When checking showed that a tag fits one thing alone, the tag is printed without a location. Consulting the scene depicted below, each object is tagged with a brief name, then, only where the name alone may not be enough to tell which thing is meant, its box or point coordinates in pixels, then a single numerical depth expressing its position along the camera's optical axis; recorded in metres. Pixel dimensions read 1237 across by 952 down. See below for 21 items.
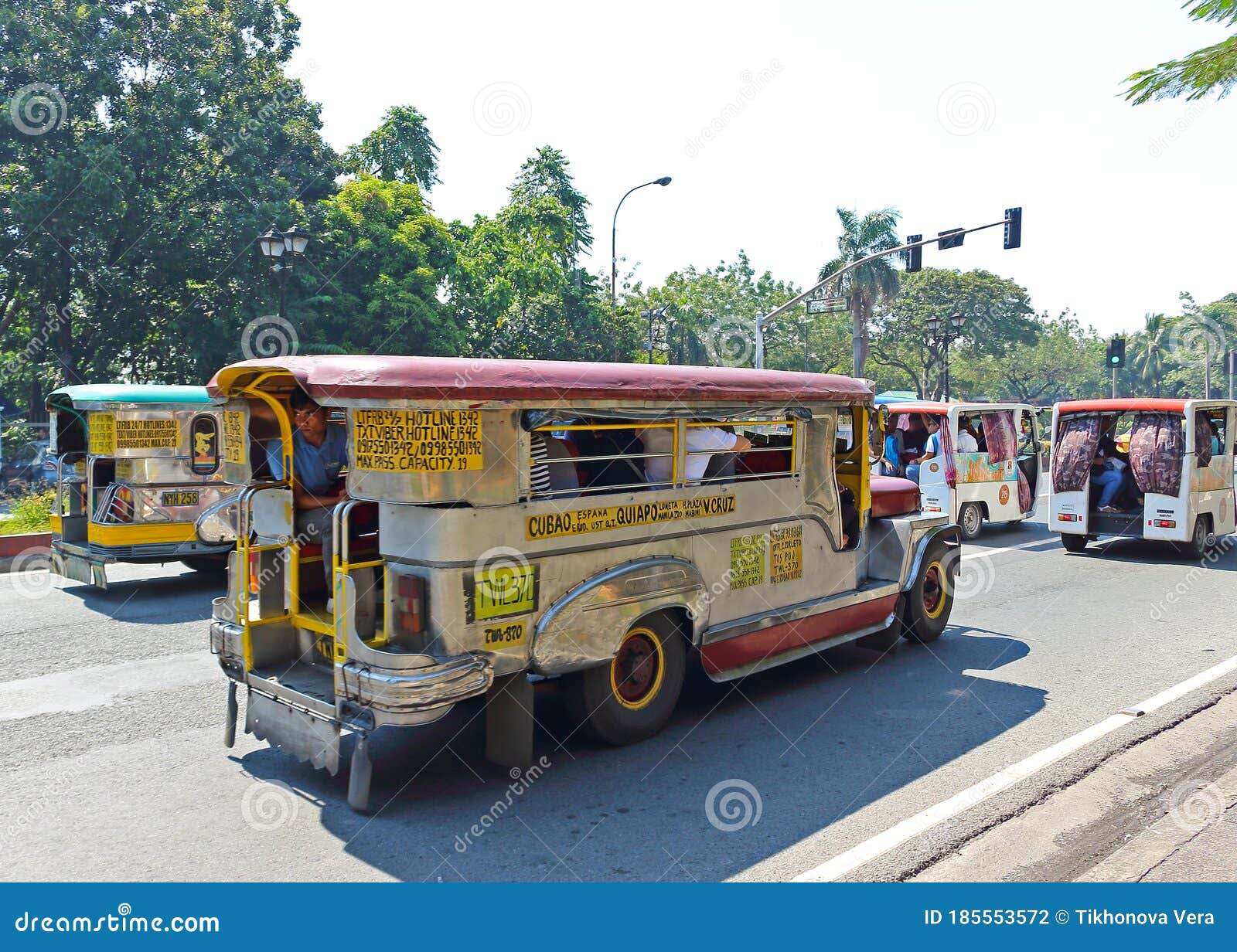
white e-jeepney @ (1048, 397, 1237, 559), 12.85
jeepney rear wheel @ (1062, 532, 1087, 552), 13.68
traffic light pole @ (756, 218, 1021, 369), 19.67
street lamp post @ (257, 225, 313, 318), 15.80
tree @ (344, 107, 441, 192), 34.69
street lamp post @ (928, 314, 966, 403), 32.26
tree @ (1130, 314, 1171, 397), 74.56
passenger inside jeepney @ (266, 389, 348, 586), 5.70
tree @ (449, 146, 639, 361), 30.06
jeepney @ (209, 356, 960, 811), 4.64
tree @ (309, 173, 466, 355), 26.11
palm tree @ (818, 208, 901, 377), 40.12
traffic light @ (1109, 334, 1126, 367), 26.12
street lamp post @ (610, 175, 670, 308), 25.92
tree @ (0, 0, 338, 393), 20.94
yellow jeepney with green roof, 10.22
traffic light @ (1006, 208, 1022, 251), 18.89
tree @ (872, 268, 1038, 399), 52.31
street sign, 39.27
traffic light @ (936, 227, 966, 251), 19.69
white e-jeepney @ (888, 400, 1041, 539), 14.03
